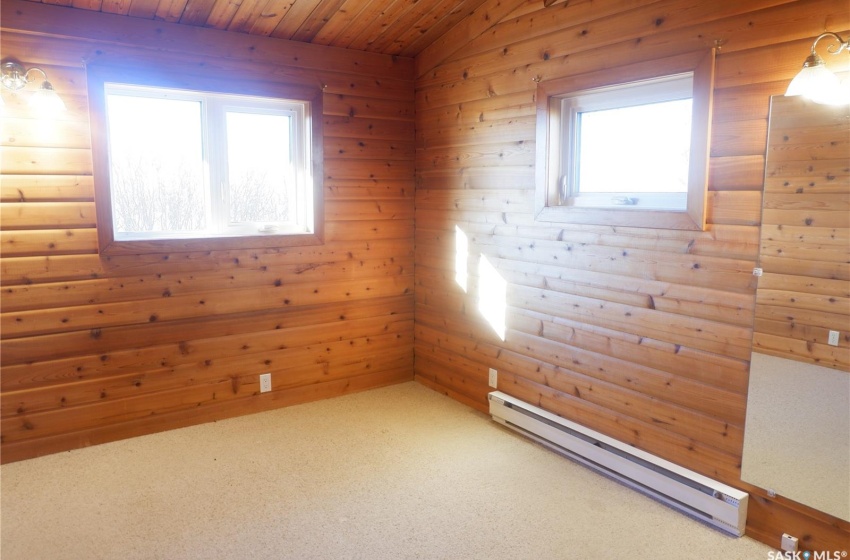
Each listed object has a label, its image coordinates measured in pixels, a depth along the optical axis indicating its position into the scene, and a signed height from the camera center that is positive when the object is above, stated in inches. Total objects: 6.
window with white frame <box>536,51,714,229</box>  98.9 +12.9
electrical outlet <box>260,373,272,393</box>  148.3 -40.8
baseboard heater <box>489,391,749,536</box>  96.7 -44.9
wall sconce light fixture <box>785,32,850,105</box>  78.0 +16.8
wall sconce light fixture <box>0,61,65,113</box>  110.0 +23.1
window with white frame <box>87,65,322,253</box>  126.8 +11.5
